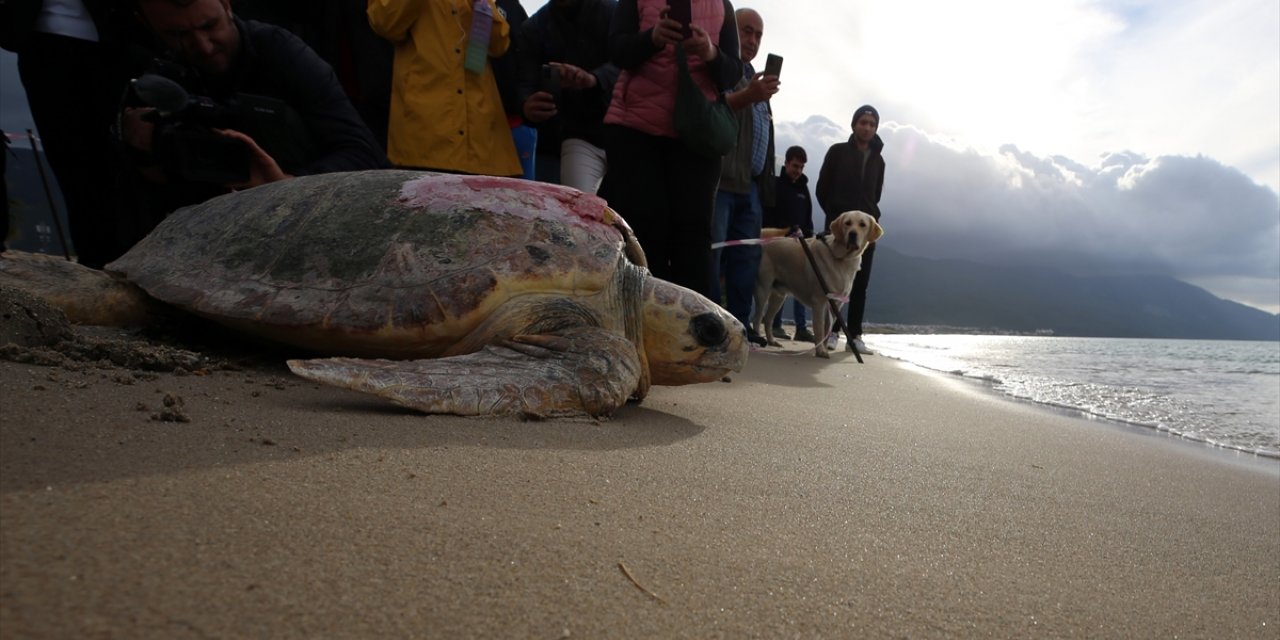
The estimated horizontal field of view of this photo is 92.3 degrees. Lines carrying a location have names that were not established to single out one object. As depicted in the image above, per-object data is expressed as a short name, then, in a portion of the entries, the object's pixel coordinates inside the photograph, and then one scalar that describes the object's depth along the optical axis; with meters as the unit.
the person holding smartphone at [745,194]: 4.65
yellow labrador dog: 5.20
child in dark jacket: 6.83
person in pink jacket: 2.78
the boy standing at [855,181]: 5.63
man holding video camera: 2.12
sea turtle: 1.65
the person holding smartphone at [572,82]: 3.03
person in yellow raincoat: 2.75
